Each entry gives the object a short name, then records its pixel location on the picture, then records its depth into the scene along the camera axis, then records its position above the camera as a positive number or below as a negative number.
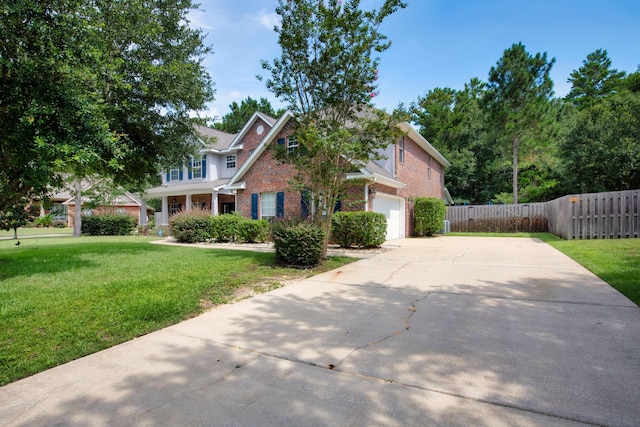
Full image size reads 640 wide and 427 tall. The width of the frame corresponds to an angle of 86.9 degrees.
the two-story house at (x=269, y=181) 15.57 +1.92
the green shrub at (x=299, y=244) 8.05 -0.68
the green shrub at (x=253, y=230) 14.71 -0.63
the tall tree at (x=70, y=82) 5.79 +2.67
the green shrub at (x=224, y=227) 15.16 -0.51
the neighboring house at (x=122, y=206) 34.69 +1.05
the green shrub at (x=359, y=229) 12.16 -0.47
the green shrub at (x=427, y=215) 18.47 +0.06
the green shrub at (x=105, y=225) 22.52 -0.64
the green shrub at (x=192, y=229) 15.39 -0.61
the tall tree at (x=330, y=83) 8.08 +3.42
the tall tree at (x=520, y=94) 24.02 +9.01
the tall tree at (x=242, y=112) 38.69 +12.04
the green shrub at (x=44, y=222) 32.09 -0.65
